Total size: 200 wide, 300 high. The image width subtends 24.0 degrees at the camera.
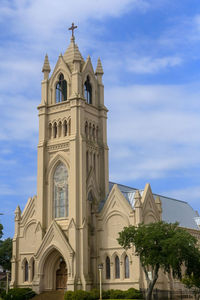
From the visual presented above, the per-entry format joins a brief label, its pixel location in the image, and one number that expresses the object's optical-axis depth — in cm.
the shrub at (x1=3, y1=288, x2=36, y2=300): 5275
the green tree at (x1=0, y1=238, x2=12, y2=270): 8175
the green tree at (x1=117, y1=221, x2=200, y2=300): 4078
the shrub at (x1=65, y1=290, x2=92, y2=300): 4907
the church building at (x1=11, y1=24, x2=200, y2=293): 5328
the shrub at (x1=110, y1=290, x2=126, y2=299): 4969
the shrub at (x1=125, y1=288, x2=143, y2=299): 4878
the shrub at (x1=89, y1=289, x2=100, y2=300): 4962
